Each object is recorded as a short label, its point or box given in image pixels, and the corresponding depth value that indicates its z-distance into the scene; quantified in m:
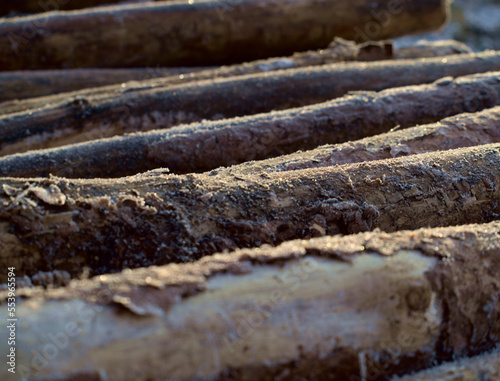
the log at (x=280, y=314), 0.95
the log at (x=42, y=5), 4.05
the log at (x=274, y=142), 1.79
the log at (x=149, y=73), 2.75
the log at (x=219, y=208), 1.27
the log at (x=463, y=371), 1.15
